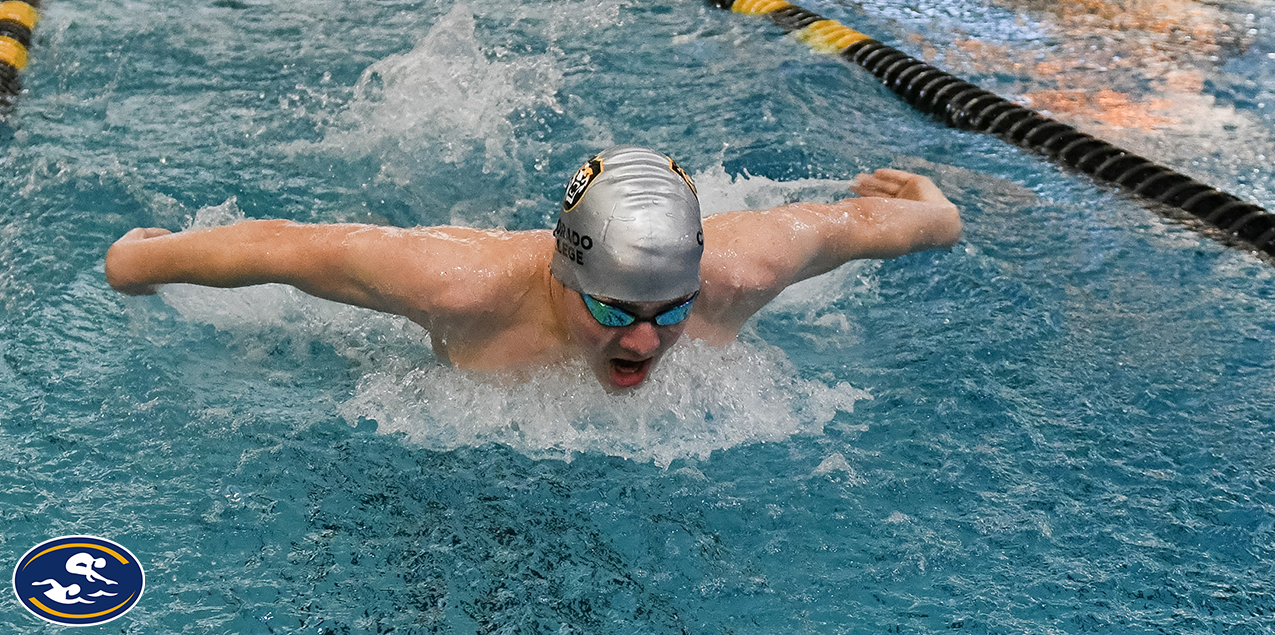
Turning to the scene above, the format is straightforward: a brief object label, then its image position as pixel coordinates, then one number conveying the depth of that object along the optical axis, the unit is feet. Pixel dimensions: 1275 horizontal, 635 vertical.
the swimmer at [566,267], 14.80
